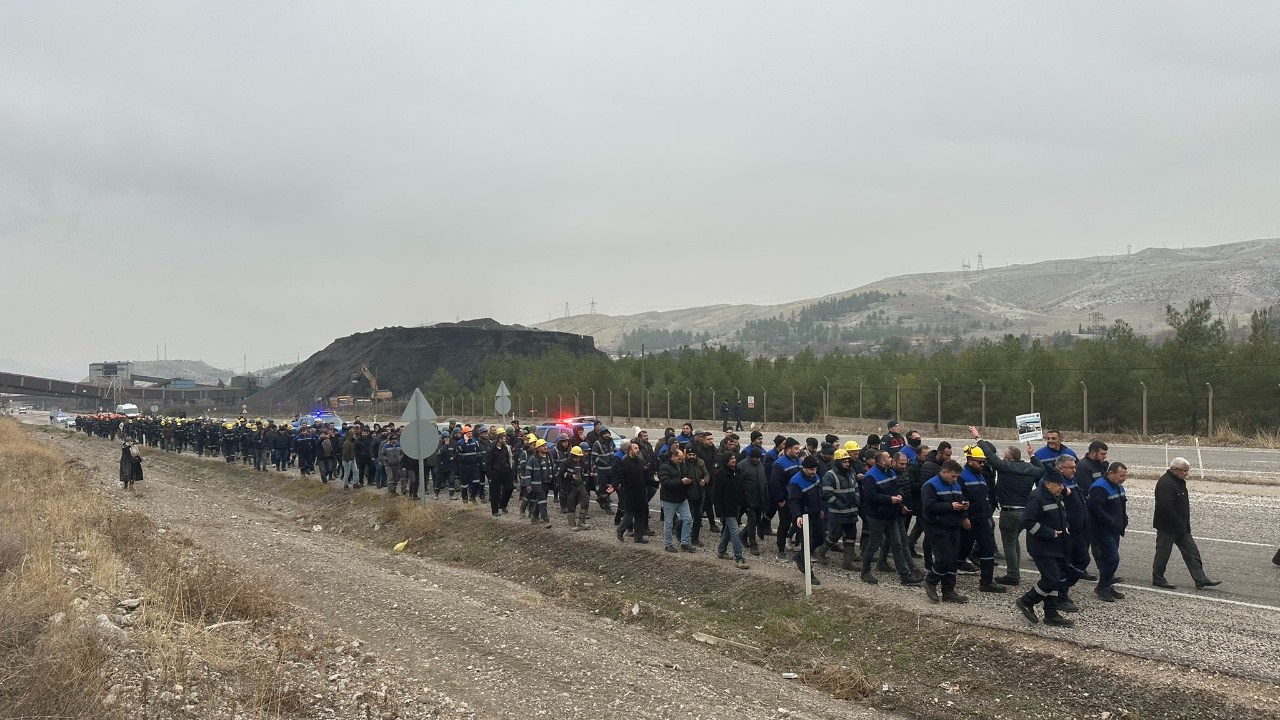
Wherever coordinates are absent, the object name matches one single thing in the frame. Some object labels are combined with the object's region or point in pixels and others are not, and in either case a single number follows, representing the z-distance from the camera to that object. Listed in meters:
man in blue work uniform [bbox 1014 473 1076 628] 9.06
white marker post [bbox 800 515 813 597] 11.05
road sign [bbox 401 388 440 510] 18.67
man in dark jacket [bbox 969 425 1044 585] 10.95
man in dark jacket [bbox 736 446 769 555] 13.69
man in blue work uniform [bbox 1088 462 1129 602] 9.85
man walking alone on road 10.07
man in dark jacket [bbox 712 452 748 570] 13.15
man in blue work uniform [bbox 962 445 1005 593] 10.34
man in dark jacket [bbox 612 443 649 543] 14.94
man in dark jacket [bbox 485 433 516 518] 18.80
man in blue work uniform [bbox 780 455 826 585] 12.13
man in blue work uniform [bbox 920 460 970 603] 9.99
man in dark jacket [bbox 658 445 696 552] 13.69
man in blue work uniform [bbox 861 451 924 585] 11.05
